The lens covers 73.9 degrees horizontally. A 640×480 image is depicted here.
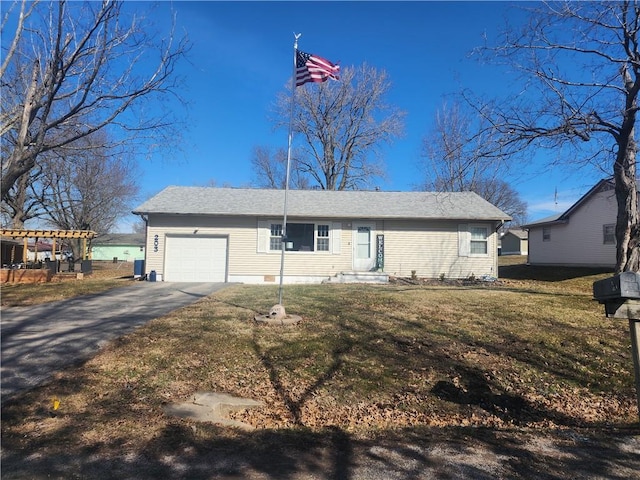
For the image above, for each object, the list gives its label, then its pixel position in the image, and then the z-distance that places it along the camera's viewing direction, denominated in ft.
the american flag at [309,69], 30.94
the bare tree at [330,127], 109.60
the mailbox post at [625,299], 11.56
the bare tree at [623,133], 29.22
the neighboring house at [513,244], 188.34
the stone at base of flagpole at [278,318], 25.77
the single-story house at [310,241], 56.80
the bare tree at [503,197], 136.46
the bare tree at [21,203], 88.58
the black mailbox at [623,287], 11.51
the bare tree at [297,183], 130.00
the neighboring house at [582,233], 66.95
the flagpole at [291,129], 28.96
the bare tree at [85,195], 94.38
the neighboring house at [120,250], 204.64
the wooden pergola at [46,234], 64.59
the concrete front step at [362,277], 54.70
